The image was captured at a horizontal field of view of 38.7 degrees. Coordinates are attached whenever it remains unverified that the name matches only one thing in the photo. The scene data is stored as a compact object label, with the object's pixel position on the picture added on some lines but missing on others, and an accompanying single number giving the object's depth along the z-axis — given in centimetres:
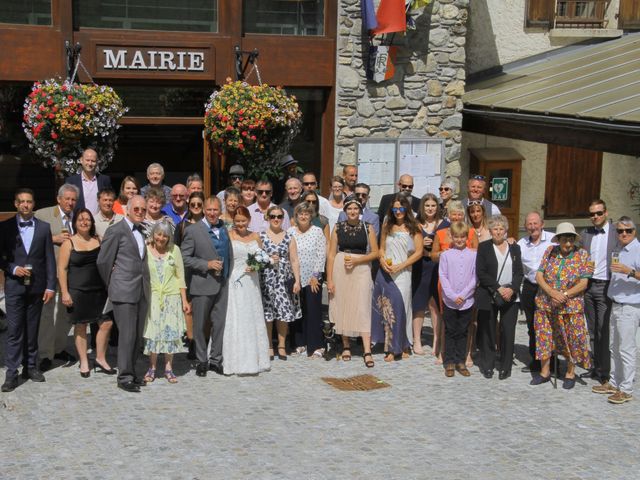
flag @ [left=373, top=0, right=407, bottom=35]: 1284
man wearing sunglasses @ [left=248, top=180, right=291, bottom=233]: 1038
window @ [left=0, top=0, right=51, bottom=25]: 1211
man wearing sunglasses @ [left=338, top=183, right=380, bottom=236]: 1023
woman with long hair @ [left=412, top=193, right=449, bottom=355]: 1019
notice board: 1358
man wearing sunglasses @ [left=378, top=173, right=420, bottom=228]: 1103
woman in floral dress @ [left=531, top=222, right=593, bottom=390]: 902
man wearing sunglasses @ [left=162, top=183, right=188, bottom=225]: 986
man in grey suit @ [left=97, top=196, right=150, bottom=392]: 869
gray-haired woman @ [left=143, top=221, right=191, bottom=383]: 892
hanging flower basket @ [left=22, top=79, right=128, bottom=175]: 1079
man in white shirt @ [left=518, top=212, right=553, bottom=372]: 955
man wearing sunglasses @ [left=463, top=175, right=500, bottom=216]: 1053
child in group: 953
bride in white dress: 928
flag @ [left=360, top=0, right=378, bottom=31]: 1288
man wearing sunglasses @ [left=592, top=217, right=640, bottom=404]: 868
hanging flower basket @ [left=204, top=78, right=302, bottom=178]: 1147
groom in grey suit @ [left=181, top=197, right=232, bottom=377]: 917
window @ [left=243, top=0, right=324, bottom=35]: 1314
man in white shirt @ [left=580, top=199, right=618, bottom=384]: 930
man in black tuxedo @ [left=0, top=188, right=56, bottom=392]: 870
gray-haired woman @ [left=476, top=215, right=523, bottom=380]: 942
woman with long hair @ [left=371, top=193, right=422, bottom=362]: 991
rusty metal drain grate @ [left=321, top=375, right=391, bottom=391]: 903
